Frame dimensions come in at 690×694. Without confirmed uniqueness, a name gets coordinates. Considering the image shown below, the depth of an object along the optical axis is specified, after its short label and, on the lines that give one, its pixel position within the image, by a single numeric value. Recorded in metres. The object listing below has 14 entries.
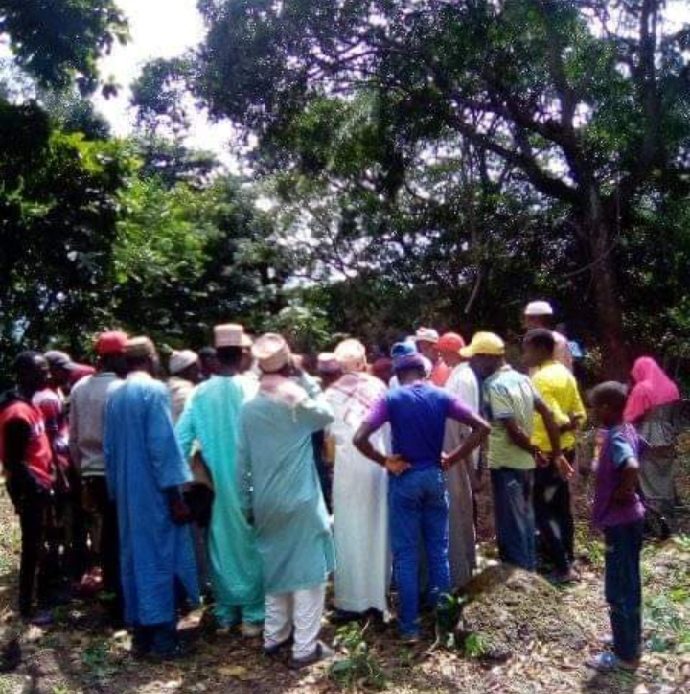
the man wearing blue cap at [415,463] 4.77
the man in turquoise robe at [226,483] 5.00
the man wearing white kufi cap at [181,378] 5.66
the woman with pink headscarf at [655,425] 6.98
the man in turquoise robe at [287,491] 4.59
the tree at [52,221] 8.34
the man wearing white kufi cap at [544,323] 6.23
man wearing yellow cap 5.41
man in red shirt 5.11
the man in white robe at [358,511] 5.18
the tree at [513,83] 10.46
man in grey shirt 5.22
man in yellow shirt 5.79
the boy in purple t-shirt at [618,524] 4.32
